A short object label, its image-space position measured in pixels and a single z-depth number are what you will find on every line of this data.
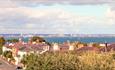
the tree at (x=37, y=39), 158.45
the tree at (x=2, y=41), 168.19
